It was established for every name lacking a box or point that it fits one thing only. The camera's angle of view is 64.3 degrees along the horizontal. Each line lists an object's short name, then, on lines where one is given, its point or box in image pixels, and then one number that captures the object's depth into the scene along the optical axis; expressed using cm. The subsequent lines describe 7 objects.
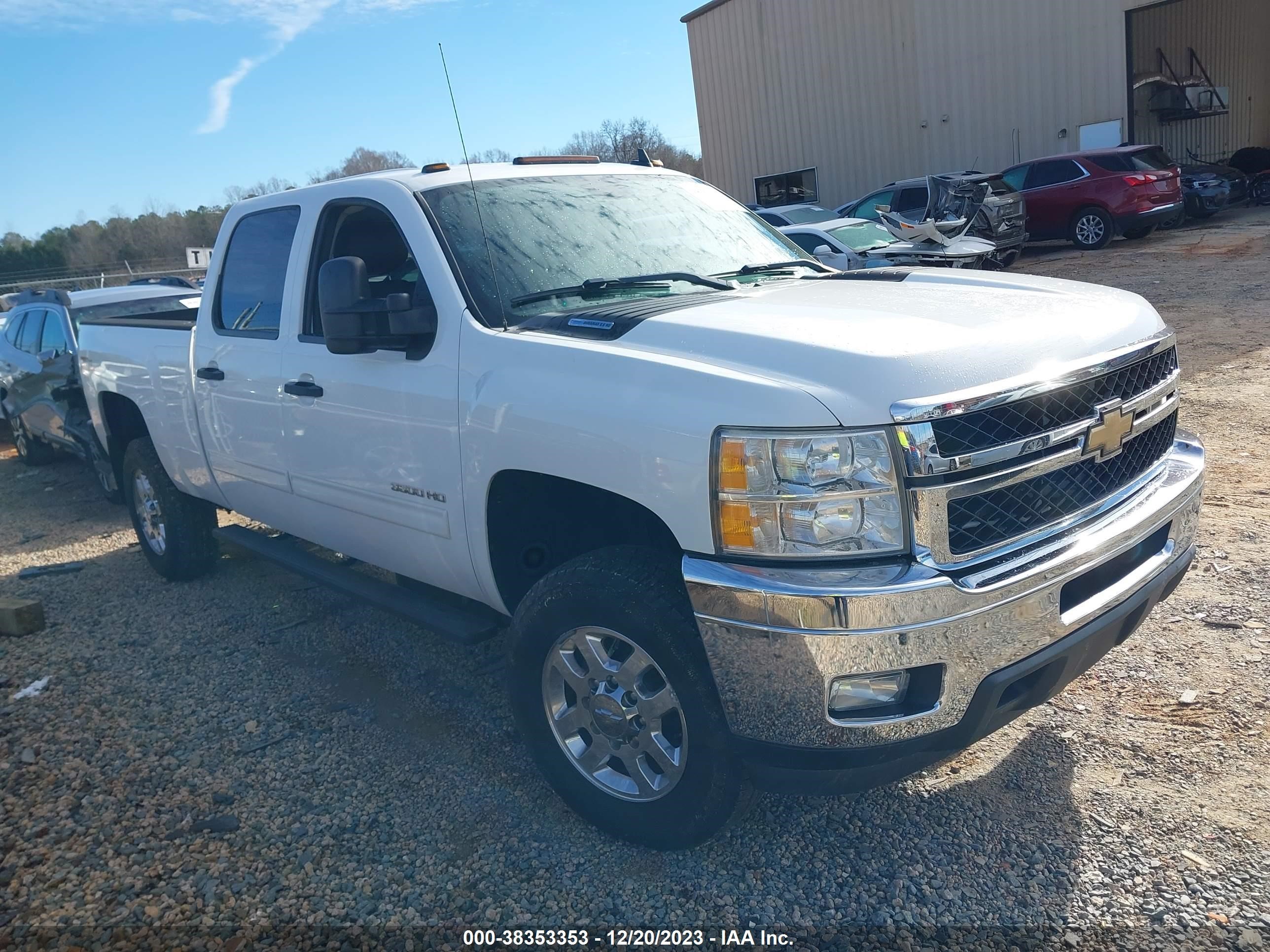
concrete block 542
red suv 1783
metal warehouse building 2162
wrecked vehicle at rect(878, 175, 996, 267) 1324
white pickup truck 248
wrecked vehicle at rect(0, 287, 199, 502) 865
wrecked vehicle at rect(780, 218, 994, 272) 1252
